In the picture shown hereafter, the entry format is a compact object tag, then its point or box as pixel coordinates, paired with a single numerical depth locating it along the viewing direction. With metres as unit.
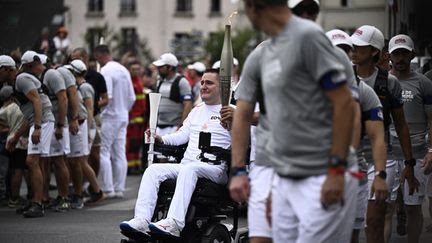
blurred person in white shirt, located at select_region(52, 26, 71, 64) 24.42
